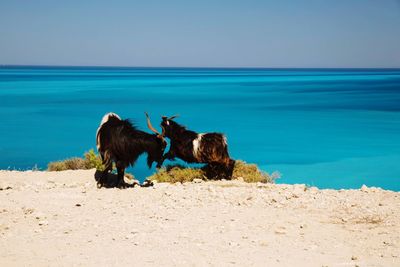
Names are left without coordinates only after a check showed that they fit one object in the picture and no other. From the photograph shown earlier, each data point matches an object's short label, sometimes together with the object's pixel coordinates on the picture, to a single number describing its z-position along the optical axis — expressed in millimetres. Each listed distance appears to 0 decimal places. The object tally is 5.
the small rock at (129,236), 7066
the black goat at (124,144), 10359
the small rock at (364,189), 10361
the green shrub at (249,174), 12062
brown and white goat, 11281
